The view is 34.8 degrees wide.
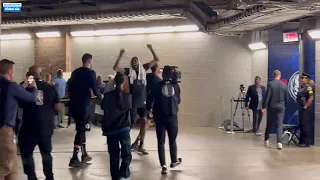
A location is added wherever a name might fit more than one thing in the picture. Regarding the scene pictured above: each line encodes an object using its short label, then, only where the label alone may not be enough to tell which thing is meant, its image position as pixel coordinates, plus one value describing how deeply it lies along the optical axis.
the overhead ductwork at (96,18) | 13.50
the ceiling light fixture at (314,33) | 11.52
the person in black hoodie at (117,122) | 6.89
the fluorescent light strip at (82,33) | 18.60
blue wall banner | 14.23
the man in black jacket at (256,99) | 14.70
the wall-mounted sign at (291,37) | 13.15
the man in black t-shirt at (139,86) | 9.17
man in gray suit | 11.45
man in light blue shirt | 16.08
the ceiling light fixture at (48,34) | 18.89
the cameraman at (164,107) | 8.15
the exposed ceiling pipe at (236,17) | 10.07
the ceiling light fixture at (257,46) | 15.11
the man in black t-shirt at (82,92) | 8.53
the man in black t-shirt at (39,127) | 6.75
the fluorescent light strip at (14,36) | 19.53
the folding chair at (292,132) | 12.30
